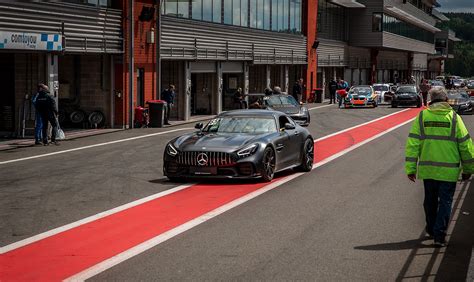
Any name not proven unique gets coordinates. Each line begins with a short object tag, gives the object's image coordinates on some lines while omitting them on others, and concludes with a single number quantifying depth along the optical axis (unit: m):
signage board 23.52
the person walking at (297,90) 48.97
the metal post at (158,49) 33.97
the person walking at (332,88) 57.38
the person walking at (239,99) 38.81
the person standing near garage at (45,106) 23.45
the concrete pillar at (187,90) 36.70
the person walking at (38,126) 23.67
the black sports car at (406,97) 52.06
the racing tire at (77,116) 30.61
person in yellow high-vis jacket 9.34
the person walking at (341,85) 58.59
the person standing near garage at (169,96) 34.25
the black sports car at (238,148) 14.81
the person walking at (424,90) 55.00
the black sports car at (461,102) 44.34
